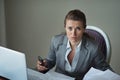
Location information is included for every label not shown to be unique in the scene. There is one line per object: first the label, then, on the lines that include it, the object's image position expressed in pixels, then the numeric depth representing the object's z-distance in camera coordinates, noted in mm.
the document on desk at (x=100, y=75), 1306
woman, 1552
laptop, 1166
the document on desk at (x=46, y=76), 1399
